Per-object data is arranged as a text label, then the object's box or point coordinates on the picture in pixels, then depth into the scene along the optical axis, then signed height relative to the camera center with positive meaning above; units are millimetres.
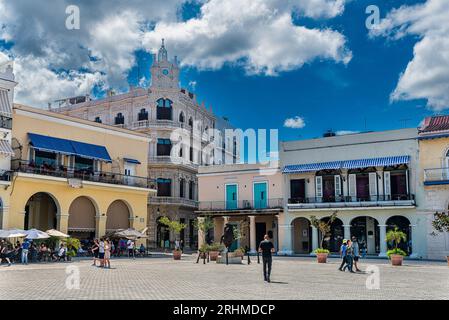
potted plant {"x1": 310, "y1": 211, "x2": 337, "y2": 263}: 29766 -3
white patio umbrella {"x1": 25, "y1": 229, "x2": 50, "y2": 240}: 28922 -113
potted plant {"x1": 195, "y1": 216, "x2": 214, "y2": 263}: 38650 +652
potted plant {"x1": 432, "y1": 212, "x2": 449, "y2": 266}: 21534 +452
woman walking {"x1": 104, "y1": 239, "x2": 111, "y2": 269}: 24859 -935
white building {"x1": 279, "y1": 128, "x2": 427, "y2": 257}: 36875 +3229
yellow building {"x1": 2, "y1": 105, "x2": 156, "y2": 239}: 33906 +4006
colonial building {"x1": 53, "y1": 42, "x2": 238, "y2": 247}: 51344 +10229
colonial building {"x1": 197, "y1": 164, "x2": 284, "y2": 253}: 43094 +2827
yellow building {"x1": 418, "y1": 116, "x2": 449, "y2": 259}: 34875 +3814
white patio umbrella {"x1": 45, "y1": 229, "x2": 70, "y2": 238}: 30969 -62
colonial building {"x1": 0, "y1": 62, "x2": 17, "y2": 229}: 32031 +6141
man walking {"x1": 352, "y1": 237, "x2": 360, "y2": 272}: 23153 -751
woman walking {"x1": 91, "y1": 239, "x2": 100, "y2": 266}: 26566 -857
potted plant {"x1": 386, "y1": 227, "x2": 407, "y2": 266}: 27391 -1077
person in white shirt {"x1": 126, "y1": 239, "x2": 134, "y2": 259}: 35834 -976
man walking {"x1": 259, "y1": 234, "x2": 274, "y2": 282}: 17094 -675
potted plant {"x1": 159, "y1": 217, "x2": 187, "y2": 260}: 33375 +433
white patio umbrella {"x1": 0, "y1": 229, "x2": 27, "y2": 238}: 28797 -5
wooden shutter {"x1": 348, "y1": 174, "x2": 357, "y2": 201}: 39438 +3477
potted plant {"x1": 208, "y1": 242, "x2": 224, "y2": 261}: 30917 -1044
